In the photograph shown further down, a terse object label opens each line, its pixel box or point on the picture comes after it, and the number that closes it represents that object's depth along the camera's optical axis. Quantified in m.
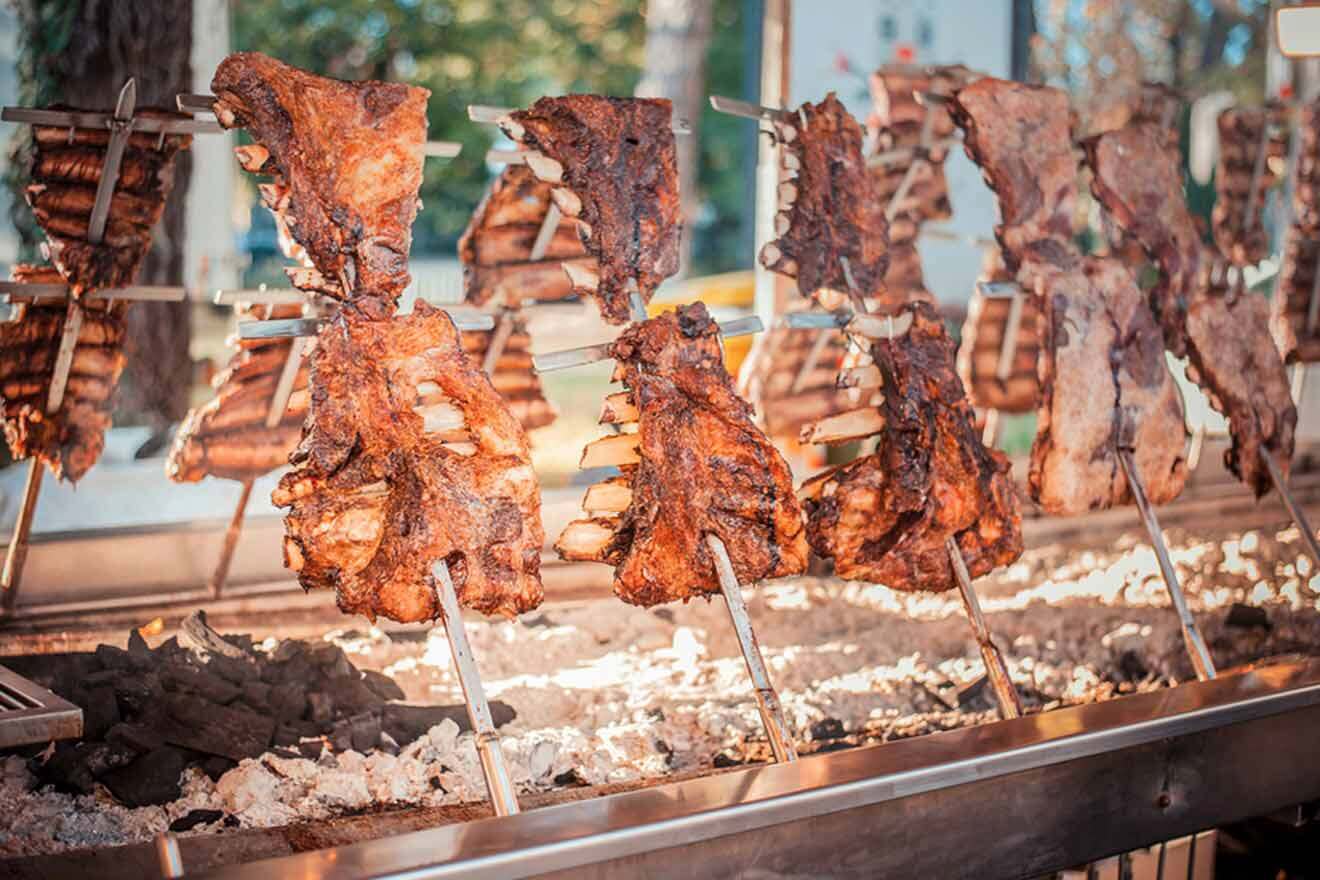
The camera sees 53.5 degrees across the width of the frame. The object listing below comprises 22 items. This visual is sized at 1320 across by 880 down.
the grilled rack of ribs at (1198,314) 4.23
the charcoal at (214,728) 3.33
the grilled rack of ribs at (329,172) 3.15
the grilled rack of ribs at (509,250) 4.62
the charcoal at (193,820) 3.04
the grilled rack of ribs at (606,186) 3.51
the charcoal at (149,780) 3.14
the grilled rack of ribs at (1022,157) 4.17
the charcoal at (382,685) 3.82
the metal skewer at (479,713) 2.55
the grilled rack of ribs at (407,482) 2.86
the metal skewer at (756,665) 2.82
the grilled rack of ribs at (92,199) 3.82
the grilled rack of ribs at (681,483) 3.11
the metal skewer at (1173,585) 3.55
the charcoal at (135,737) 3.25
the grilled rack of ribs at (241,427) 4.26
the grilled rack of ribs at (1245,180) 5.81
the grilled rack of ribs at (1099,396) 3.79
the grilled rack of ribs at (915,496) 3.41
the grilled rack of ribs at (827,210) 4.00
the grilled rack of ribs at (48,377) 4.06
